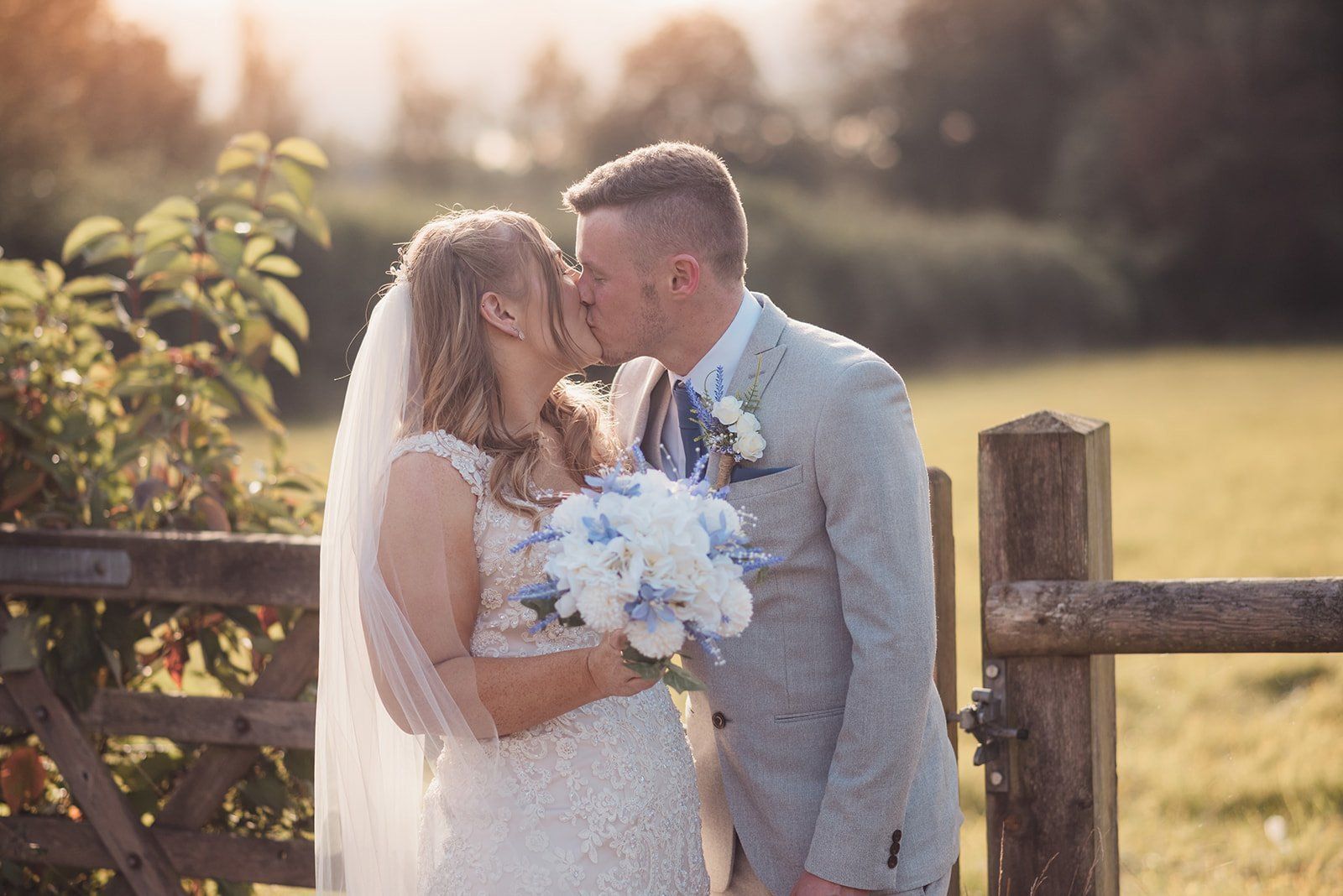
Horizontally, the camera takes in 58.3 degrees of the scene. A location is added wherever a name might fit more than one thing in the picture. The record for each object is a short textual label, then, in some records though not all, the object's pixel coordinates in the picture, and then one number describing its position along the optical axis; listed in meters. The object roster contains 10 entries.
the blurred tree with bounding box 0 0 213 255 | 19.84
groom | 2.49
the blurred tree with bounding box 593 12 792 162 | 43.66
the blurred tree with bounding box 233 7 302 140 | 31.30
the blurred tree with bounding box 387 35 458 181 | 46.28
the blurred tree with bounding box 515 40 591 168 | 50.44
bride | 2.52
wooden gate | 3.52
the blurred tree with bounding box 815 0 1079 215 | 42.56
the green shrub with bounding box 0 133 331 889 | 3.75
